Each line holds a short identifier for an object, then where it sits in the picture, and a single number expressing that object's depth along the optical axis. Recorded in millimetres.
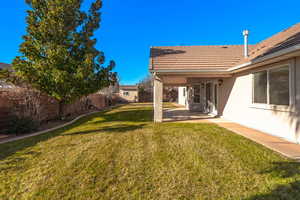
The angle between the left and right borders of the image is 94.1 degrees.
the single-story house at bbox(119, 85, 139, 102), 36456
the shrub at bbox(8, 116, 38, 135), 7102
